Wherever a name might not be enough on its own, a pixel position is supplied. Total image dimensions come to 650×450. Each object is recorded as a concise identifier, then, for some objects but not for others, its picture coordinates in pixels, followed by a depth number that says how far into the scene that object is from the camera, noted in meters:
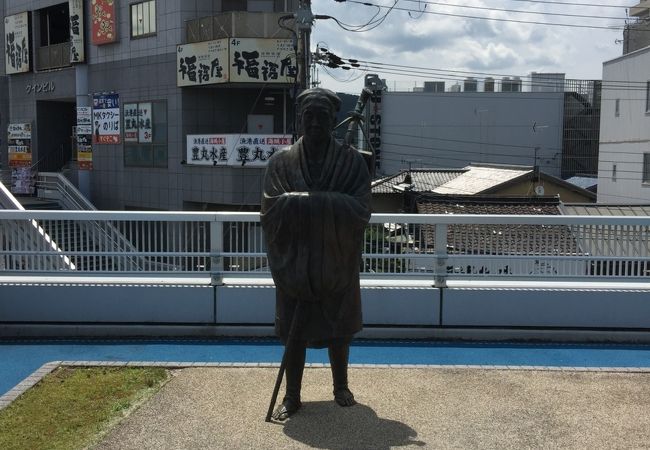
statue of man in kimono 4.70
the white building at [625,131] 30.11
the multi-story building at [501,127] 48.25
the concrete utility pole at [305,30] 16.02
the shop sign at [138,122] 27.00
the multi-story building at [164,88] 23.22
